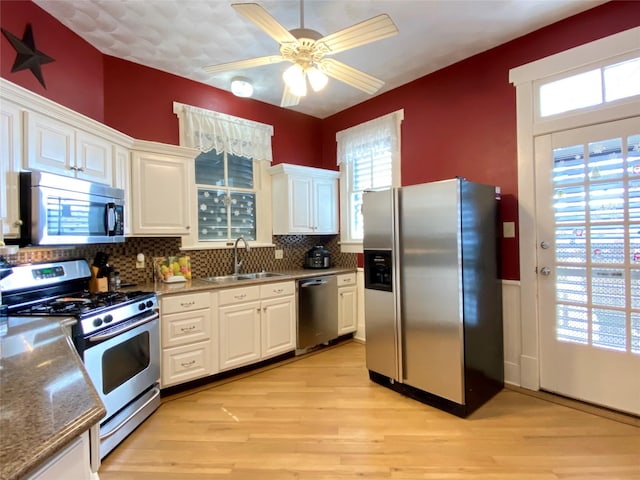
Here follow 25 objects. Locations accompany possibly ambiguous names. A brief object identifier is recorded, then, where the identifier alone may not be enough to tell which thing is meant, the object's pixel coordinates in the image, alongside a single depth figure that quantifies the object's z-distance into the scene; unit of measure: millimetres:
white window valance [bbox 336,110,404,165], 3670
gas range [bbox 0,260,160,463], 1917
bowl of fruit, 3057
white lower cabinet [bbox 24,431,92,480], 696
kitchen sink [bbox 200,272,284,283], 3273
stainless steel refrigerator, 2330
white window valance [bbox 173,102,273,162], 3357
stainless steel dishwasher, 3520
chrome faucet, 3646
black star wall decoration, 2125
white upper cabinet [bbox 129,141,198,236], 2789
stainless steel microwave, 1900
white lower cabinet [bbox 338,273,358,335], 3881
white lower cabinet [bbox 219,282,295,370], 2957
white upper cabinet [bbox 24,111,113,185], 1947
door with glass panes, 2264
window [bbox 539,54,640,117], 2254
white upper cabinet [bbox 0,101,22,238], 1782
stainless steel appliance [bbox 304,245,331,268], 4078
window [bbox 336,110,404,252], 3711
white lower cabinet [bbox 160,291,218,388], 2623
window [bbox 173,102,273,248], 3432
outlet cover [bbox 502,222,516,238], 2781
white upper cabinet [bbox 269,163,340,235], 3855
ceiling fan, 1710
